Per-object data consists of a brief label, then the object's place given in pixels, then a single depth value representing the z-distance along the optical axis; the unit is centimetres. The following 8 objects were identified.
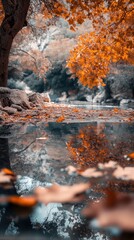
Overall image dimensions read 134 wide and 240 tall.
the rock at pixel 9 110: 555
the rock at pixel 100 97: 2350
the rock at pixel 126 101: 1942
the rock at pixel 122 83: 2130
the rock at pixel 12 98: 652
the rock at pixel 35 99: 867
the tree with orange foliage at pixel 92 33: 527
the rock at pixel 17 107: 622
